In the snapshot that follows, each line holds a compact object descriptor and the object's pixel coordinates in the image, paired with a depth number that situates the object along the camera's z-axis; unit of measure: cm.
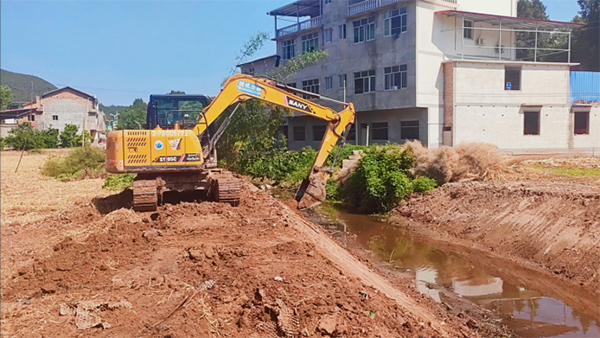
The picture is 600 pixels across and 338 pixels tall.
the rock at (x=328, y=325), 555
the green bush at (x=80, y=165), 2456
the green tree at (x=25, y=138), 3731
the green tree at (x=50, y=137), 4231
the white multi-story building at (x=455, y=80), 3158
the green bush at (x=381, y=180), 1842
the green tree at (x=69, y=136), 4278
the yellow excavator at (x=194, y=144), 1112
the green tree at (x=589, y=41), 4684
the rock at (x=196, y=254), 758
